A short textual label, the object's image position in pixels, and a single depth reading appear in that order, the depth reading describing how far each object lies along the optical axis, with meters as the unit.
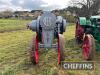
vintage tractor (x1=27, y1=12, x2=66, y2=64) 2.84
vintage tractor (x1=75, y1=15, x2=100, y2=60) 3.01
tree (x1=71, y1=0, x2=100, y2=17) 12.75
